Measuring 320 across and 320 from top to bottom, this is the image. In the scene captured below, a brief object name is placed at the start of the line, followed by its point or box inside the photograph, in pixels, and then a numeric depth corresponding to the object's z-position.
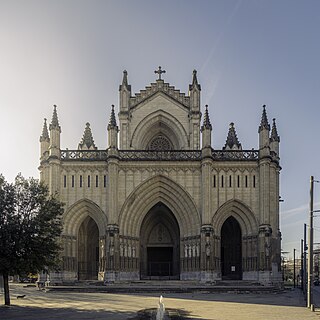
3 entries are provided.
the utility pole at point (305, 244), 44.76
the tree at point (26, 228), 29.98
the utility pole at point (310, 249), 26.03
